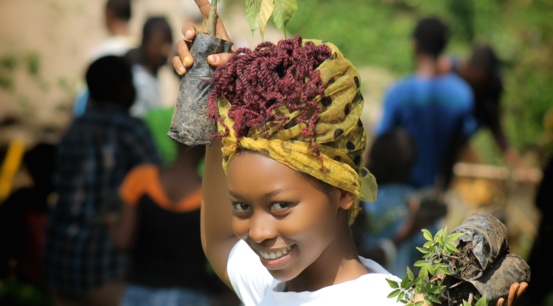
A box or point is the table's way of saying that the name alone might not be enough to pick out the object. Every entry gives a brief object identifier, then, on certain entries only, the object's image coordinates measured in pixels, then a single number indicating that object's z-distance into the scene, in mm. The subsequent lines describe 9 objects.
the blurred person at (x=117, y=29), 13476
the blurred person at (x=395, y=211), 8586
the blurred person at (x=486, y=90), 14916
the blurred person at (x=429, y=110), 12312
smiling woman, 4239
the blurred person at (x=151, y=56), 12747
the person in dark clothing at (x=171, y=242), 8410
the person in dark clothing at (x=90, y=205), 9735
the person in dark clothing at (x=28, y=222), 10143
